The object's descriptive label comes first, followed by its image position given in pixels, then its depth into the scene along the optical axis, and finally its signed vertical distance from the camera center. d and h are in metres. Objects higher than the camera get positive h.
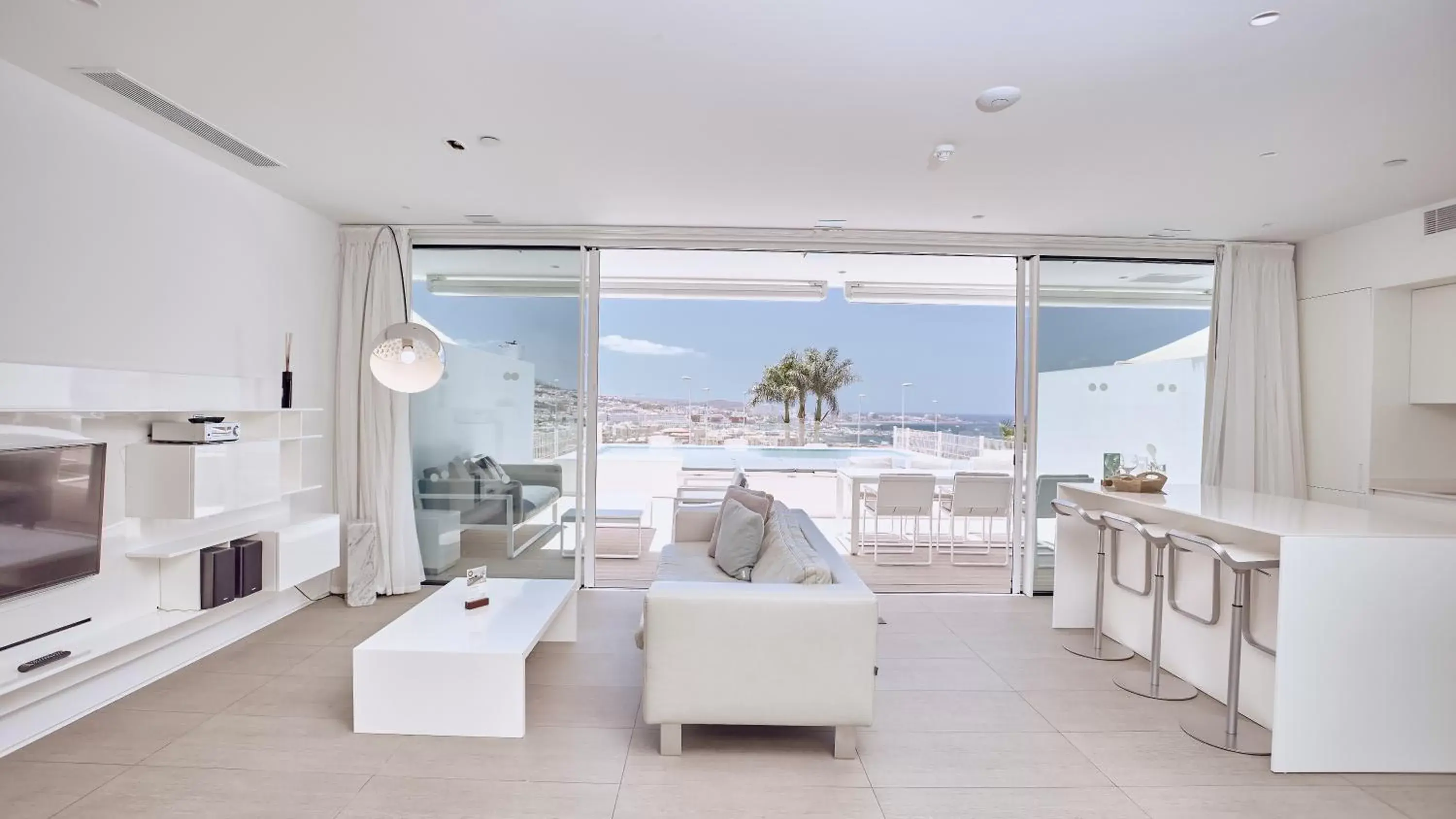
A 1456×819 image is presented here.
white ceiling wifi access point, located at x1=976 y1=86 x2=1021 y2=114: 2.75 +1.20
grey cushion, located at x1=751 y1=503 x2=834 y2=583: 2.86 -0.65
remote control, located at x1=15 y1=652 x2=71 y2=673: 2.55 -0.97
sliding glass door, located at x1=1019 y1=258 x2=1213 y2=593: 5.25 +0.28
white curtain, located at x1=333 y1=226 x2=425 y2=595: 4.93 -0.18
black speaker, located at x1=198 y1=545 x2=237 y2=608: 3.40 -0.85
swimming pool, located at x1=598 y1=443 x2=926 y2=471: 10.96 -0.83
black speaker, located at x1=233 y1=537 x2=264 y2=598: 3.56 -0.85
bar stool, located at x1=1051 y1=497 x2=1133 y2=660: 3.92 -1.25
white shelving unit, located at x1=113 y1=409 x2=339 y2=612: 3.23 -0.53
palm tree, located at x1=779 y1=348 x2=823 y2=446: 13.20 +0.59
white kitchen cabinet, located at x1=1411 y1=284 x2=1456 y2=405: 4.30 +0.45
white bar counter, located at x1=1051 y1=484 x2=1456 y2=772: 2.66 -0.84
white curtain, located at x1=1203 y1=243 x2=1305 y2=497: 5.00 +0.28
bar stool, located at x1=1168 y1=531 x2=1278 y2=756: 2.79 -1.01
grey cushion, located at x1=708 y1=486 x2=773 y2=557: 4.23 -0.56
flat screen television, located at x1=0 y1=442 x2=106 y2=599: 2.52 -0.46
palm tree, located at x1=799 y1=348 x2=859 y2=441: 13.20 +0.57
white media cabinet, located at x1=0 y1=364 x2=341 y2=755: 2.73 -0.69
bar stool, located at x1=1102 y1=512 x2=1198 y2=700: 3.35 -1.14
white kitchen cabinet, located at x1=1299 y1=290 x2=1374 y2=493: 4.59 +0.22
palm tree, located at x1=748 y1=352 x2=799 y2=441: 13.29 +0.39
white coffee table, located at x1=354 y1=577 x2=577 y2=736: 2.88 -1.14
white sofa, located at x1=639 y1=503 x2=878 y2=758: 2.62 -0.90
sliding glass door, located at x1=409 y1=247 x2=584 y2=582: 5.17 -0.09
